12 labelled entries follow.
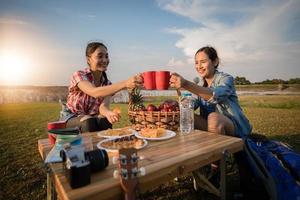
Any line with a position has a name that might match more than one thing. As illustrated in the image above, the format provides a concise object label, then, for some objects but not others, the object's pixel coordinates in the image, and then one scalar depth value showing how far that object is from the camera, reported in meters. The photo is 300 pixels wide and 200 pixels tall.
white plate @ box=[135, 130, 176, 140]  1.79
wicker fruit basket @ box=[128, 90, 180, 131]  2.07
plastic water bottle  2.12
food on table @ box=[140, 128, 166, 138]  1.81
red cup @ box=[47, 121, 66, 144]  1.69
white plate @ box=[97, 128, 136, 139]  1.84
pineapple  2.34
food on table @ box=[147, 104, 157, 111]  2.14
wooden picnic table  0.98
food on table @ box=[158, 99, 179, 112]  2.11
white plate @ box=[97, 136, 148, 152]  1.48
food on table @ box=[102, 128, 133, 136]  1.93
